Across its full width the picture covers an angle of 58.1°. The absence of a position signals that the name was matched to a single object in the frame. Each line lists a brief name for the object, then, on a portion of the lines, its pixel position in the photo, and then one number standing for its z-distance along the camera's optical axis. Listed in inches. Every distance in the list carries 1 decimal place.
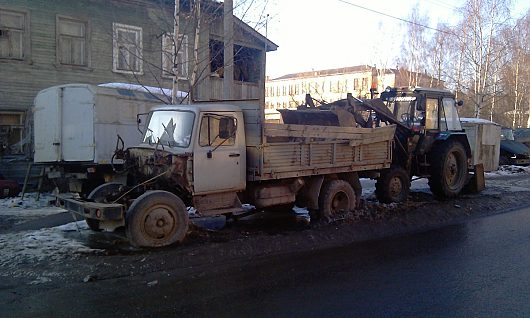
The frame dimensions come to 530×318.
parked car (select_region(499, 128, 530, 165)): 955.3
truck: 287.6
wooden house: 603.8
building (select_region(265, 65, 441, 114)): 1594.5
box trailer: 474.6
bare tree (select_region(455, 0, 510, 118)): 1146.0
